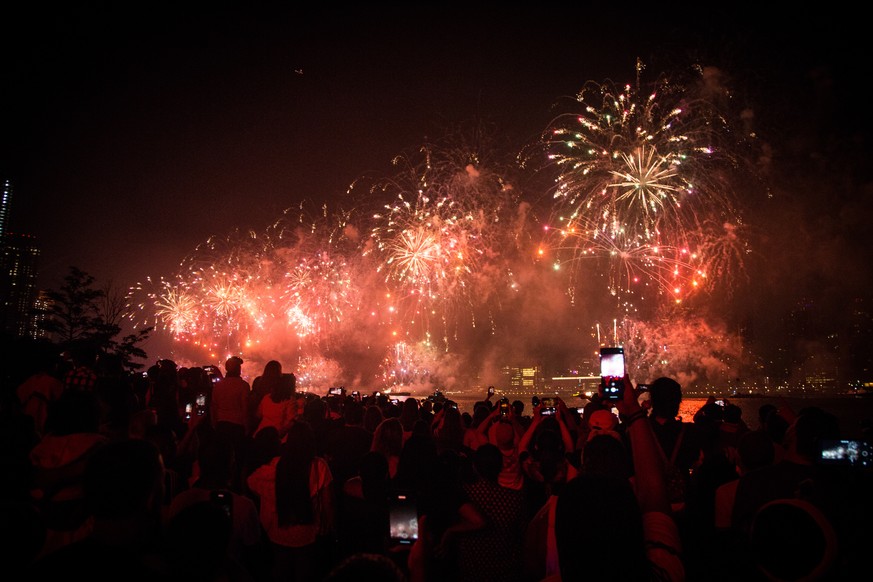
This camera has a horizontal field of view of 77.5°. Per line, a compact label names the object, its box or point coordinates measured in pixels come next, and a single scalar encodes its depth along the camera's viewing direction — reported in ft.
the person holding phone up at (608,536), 6.31
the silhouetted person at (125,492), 7.84
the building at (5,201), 368.48
